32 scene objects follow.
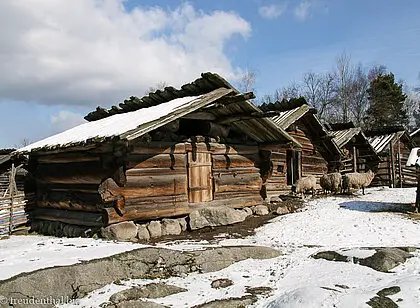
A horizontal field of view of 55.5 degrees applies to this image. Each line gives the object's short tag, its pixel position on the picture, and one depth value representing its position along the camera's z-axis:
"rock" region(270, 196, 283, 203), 17.26
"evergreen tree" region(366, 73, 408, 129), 49.09
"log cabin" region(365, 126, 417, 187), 23.94
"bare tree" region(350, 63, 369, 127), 52.25
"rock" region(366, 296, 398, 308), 5.34
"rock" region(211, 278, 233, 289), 6.77
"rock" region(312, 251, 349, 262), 7.80
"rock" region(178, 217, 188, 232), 12.38
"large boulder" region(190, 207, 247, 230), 12.59
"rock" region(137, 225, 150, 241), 11.17
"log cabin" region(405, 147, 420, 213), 13.52
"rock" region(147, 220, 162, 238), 11.48
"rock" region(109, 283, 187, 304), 6.16
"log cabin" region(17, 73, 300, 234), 11.09
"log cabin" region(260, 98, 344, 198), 19.27
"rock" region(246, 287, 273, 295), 6.42
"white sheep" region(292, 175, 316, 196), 18.20
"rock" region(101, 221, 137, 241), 10.64
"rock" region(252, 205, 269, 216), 14.95
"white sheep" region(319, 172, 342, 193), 18.75
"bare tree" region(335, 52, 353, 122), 48.37
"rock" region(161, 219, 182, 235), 11.84
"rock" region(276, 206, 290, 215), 14.95
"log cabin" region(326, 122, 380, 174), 24.95
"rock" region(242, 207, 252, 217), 14.73
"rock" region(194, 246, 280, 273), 7.79
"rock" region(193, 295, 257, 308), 5.86
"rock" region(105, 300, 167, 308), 5.84
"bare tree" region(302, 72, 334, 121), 53.00
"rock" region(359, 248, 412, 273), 7.17
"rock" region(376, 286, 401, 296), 5.70
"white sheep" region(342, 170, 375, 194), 18.59
